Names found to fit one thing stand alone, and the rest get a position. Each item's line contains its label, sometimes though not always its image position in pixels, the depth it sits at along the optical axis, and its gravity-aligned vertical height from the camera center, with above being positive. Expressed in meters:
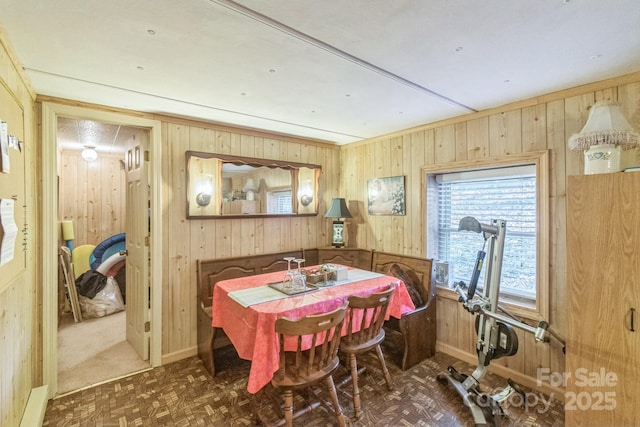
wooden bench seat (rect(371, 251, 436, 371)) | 2.87 -1.04
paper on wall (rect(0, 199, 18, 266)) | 1.44 -0.08
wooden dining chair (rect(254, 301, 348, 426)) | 1.80 -0.95
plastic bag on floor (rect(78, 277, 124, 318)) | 4.27 -1.27
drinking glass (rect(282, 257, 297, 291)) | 2.47 -0.58
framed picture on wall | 3.60 +0.19
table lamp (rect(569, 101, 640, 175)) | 1.85 +0.44
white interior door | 3.02 -0.33
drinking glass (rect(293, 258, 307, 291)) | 2.48 -0.58
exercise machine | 2.21 -0.88
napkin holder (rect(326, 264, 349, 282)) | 2.79 -0.56
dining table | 1.90 -0.68
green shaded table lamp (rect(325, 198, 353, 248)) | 3.88 -0.05
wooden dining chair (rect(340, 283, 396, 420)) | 2.20 -0.89
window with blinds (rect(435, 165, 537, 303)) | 2.76 -0.06
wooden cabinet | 1.69 -0.54
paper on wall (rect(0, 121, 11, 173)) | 1.46 +0.33
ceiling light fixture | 4.35 +0.86
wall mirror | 3.17 +0.30
